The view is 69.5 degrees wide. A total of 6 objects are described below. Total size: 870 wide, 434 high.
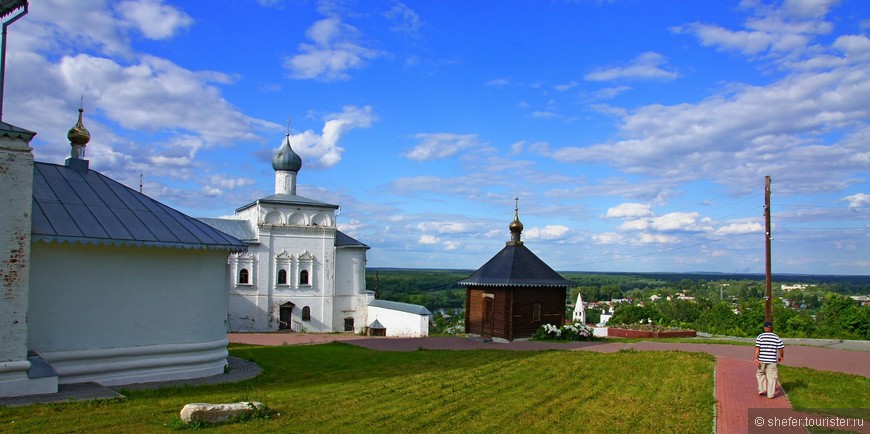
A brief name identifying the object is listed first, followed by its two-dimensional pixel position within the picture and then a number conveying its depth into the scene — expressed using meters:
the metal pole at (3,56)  9.12
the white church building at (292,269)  29.91
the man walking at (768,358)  8.97
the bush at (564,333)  19.38
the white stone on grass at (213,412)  7.04
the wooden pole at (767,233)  15.41
